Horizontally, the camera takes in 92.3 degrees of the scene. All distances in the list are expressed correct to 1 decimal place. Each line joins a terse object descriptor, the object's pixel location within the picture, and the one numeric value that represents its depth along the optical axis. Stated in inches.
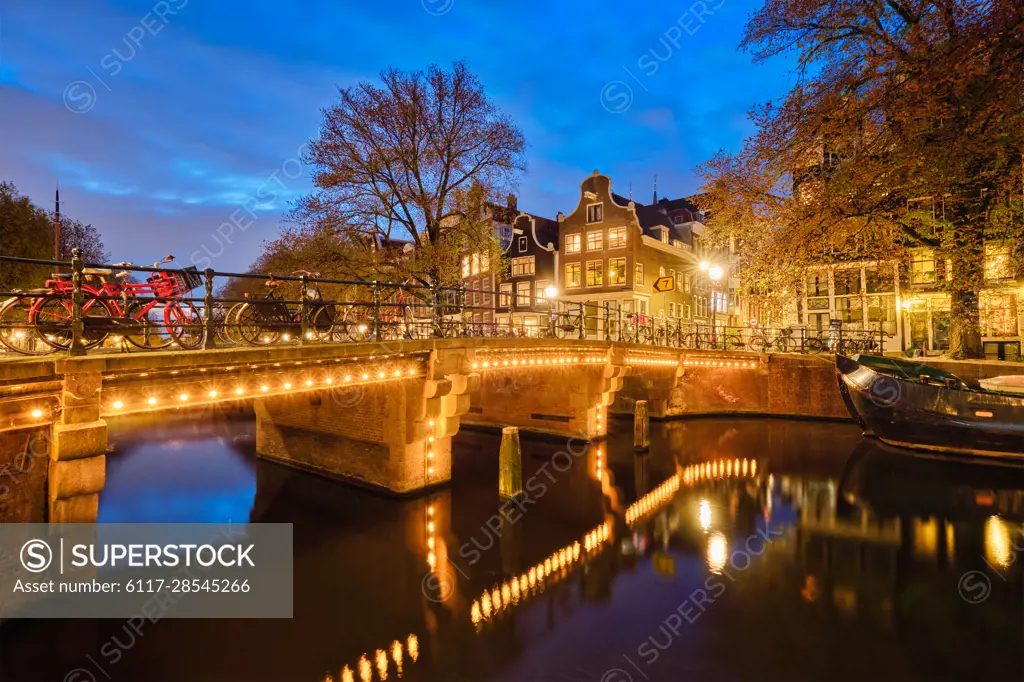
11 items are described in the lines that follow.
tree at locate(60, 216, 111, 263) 1414.6
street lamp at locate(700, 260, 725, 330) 744.3
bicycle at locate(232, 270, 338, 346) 405.9
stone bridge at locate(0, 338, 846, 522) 231.0
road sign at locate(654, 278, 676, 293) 1207.6
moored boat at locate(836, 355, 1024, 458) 579.8
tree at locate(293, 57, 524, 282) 707.7
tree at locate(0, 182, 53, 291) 1021.8
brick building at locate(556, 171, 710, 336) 1201.4
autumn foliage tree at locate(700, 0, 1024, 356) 485.7
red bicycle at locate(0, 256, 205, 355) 260.9
